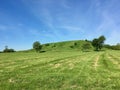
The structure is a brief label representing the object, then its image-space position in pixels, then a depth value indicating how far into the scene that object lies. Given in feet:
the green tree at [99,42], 206.62
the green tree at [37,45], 201.53
